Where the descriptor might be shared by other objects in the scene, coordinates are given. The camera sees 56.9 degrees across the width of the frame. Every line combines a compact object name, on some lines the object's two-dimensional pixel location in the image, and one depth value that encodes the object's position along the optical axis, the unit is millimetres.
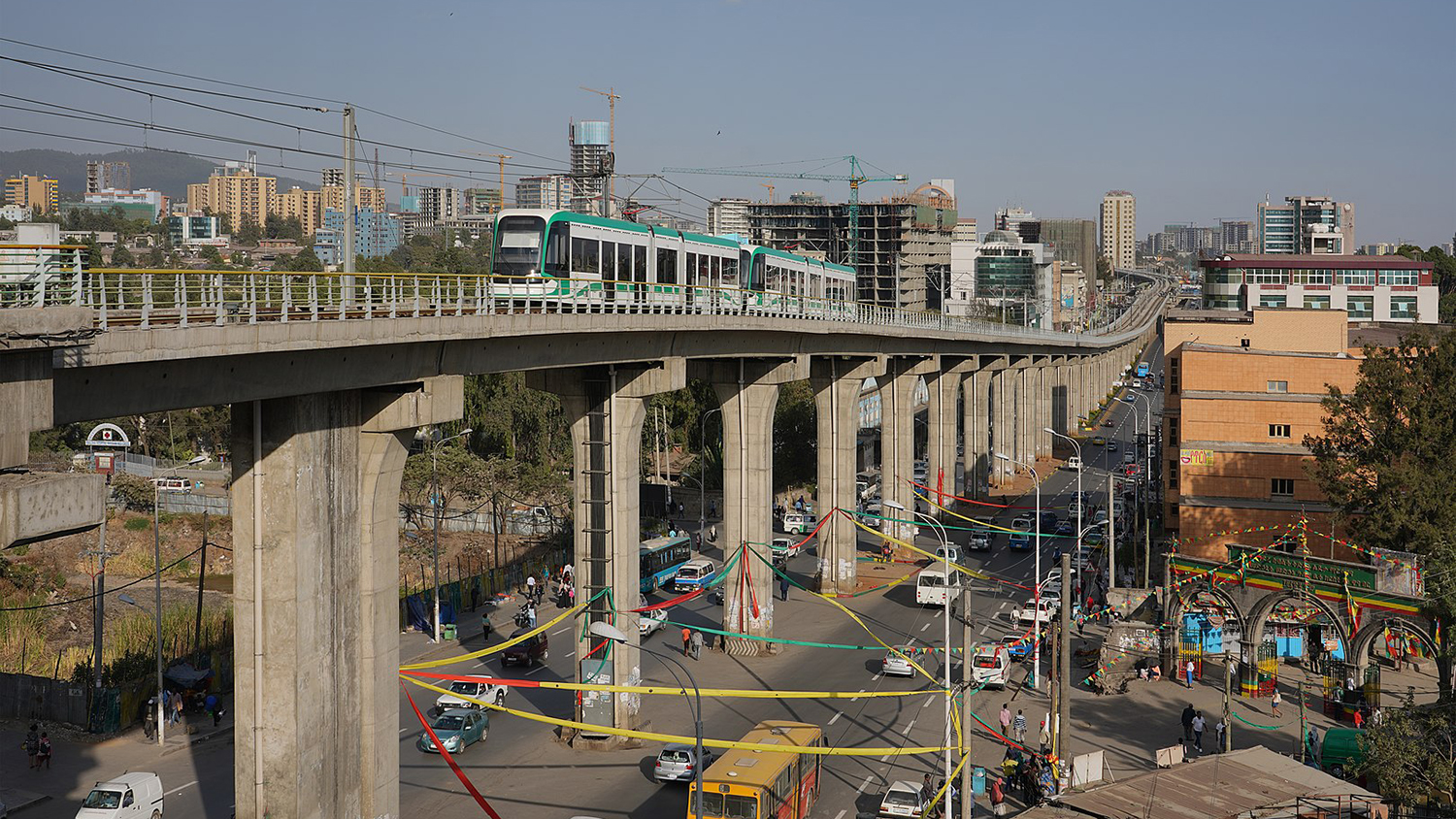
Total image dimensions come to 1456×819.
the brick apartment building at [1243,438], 63594
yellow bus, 31422
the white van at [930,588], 64438
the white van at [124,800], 34500
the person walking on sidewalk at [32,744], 41781
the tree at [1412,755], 33562
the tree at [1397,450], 50531
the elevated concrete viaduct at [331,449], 22453
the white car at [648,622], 56531
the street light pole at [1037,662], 50531
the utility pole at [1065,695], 36125
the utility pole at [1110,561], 60031
